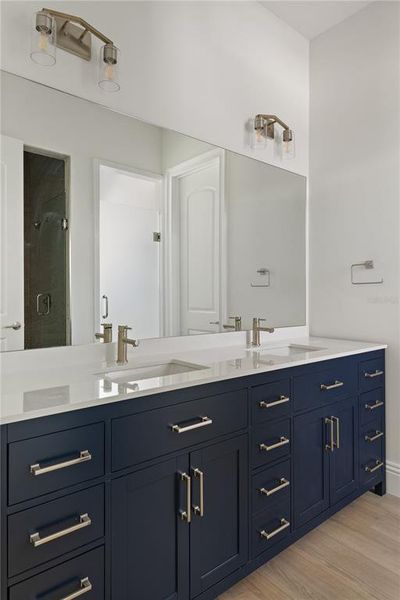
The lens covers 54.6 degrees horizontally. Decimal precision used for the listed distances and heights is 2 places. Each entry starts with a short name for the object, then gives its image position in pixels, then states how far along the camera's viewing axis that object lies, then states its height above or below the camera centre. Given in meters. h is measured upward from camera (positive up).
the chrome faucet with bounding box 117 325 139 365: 1.64 -0.22
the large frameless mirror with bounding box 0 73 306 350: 1.46 +0.31
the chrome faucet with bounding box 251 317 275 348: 2.26 -0.22
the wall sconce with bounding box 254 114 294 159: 2.30 +1.00
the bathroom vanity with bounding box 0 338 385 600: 0.98 -0.59
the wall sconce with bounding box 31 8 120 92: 1.43 +0.99
